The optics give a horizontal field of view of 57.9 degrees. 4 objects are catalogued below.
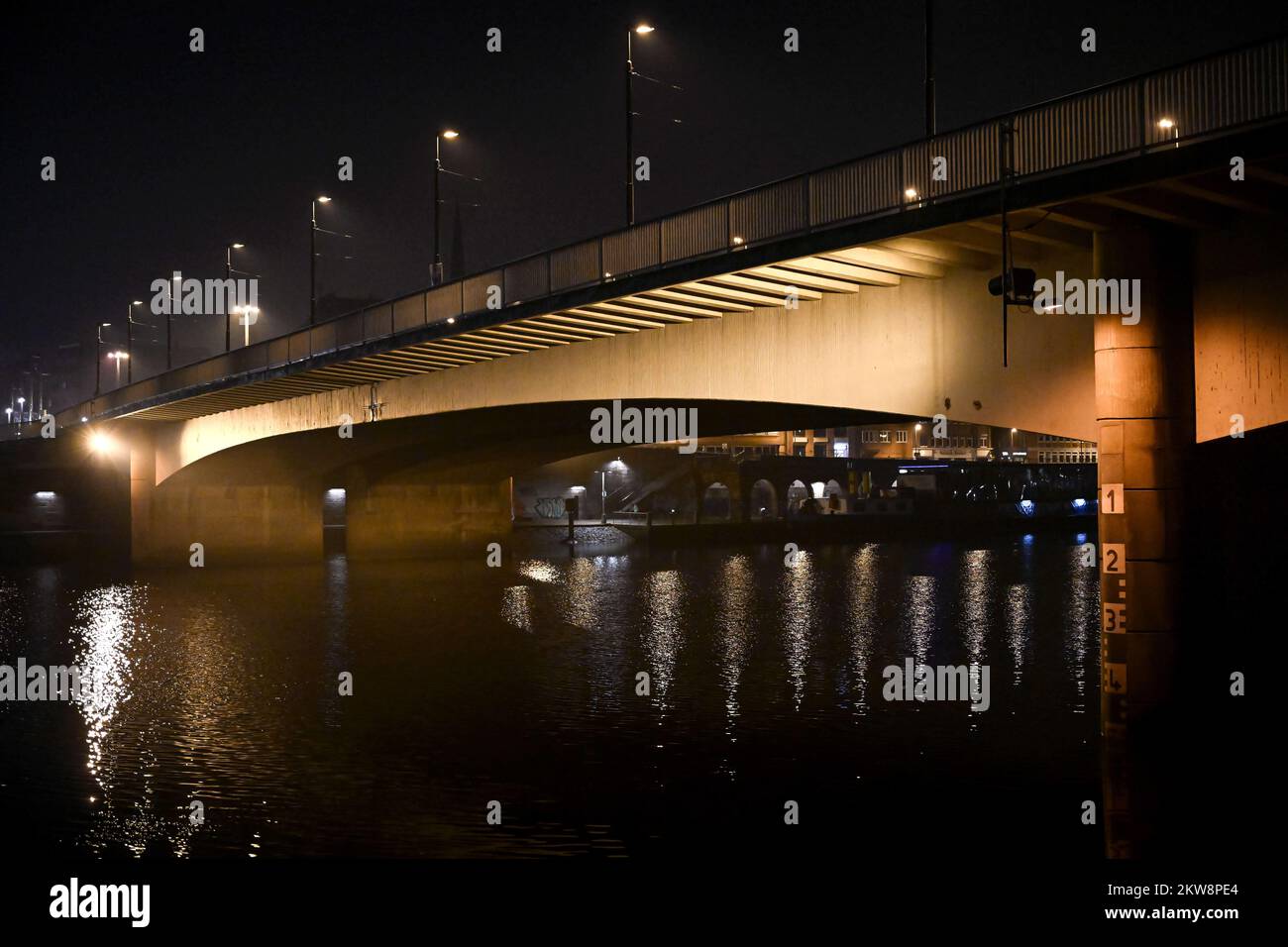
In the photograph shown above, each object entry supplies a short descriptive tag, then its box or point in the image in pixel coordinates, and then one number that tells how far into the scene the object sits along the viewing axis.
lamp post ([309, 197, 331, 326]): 46.22
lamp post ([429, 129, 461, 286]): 35.20
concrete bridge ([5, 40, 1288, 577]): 12.71
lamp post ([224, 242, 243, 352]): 57.00
